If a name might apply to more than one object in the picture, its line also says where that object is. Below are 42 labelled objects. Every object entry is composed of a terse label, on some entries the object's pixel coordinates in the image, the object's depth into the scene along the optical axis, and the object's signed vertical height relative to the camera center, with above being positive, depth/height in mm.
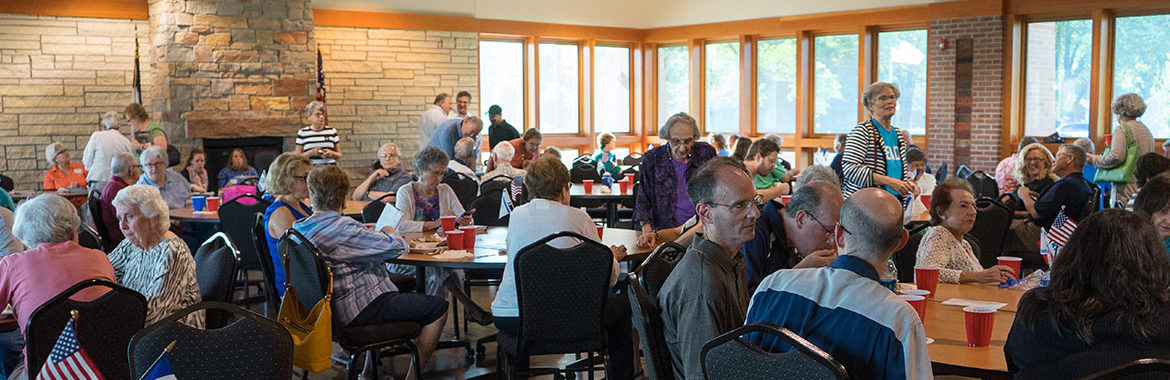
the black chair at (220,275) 3830 -539
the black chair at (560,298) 3943 -660
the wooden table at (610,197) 7910 -524
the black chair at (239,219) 6002 -510
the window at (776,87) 14438 +594
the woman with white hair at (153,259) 3771 -478
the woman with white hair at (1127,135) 8422 -80
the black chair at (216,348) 2543 -542
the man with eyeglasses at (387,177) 7215 -324
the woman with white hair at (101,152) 9344 -164
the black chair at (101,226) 6809 -620
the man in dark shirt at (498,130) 11672 +9
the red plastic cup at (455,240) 4734 -507
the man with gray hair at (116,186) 6535 -332
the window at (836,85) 13734 +593
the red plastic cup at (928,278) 3449 -511
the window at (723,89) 15133 +605
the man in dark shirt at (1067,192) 6414 -421
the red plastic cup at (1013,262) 3787 -505
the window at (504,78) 14492 +760
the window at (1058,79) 11734 +549
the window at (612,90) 15844 +629
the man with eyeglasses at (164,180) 7191 -330
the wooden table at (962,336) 2682 -610
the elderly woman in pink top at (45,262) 3493 -446
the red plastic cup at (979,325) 2795 -545
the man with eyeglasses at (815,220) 2988 -272
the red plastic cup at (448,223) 4879 -440
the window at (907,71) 12930 +728
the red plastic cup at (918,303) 2990 -516
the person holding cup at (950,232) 4020 -420
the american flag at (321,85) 11625 +543
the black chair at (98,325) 3141 -599
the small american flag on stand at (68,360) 3097 -688
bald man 2080 -376
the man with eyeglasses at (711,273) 2578 -379
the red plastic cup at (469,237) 4800 -504
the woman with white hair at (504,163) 8359 -270
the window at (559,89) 15219 +627
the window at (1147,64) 11312 +684
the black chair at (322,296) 4109 -678
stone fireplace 10445 +704
